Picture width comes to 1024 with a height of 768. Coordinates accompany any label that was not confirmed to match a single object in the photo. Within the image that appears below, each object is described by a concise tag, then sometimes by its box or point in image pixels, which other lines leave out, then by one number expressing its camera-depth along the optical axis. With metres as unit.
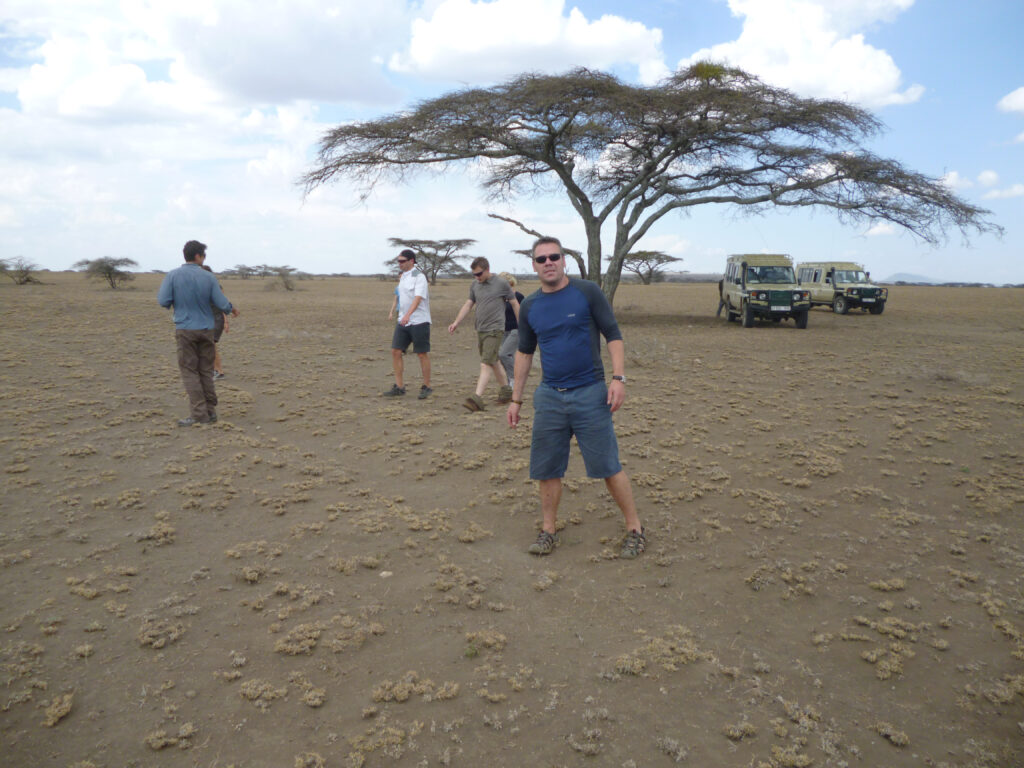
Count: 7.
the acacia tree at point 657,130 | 15.94
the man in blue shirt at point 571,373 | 3.70
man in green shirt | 7.18
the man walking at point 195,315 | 6.30
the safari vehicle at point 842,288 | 23.64
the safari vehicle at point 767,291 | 17.59
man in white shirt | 7.28
